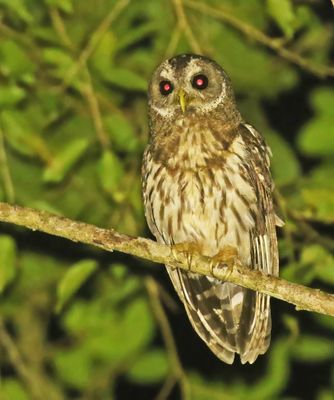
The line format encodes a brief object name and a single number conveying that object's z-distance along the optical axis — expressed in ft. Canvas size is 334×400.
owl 42.45
